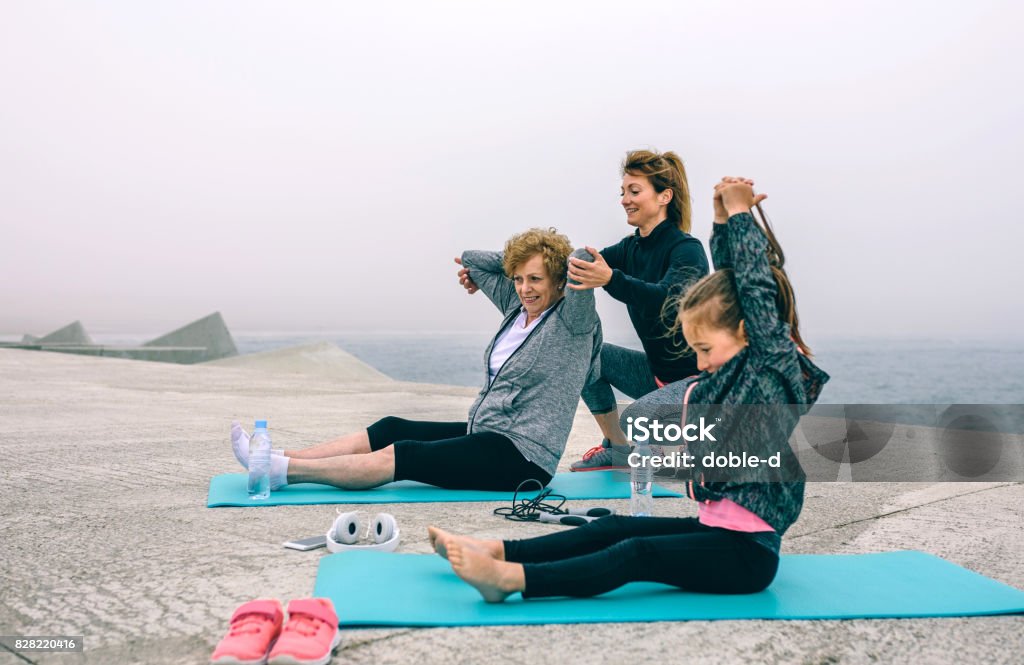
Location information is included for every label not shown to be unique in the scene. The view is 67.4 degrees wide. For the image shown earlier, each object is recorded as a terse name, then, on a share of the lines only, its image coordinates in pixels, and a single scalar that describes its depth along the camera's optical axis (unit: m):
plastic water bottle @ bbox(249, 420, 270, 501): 3.66
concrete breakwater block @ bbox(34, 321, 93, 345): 22.41
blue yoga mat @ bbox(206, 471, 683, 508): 3.62
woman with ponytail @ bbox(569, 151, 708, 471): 3.96
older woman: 3.69
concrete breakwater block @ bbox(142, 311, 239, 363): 20.75
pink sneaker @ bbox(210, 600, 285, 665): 1.73
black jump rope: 3.21
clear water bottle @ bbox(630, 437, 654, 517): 3.53
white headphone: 2.78
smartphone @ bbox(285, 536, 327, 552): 2.80
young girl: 2.14
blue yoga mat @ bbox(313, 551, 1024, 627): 2.09
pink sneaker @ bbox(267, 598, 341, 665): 1.72
